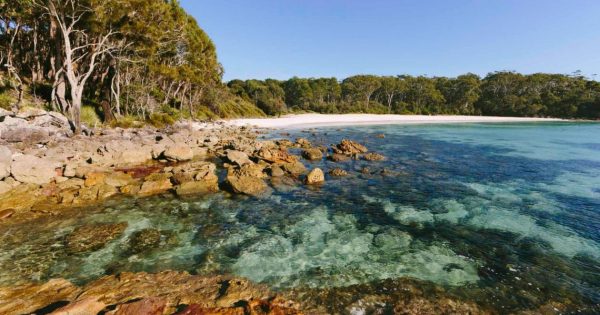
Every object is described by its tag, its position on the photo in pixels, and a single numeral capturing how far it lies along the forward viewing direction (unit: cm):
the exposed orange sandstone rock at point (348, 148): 2530
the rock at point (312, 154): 2308
